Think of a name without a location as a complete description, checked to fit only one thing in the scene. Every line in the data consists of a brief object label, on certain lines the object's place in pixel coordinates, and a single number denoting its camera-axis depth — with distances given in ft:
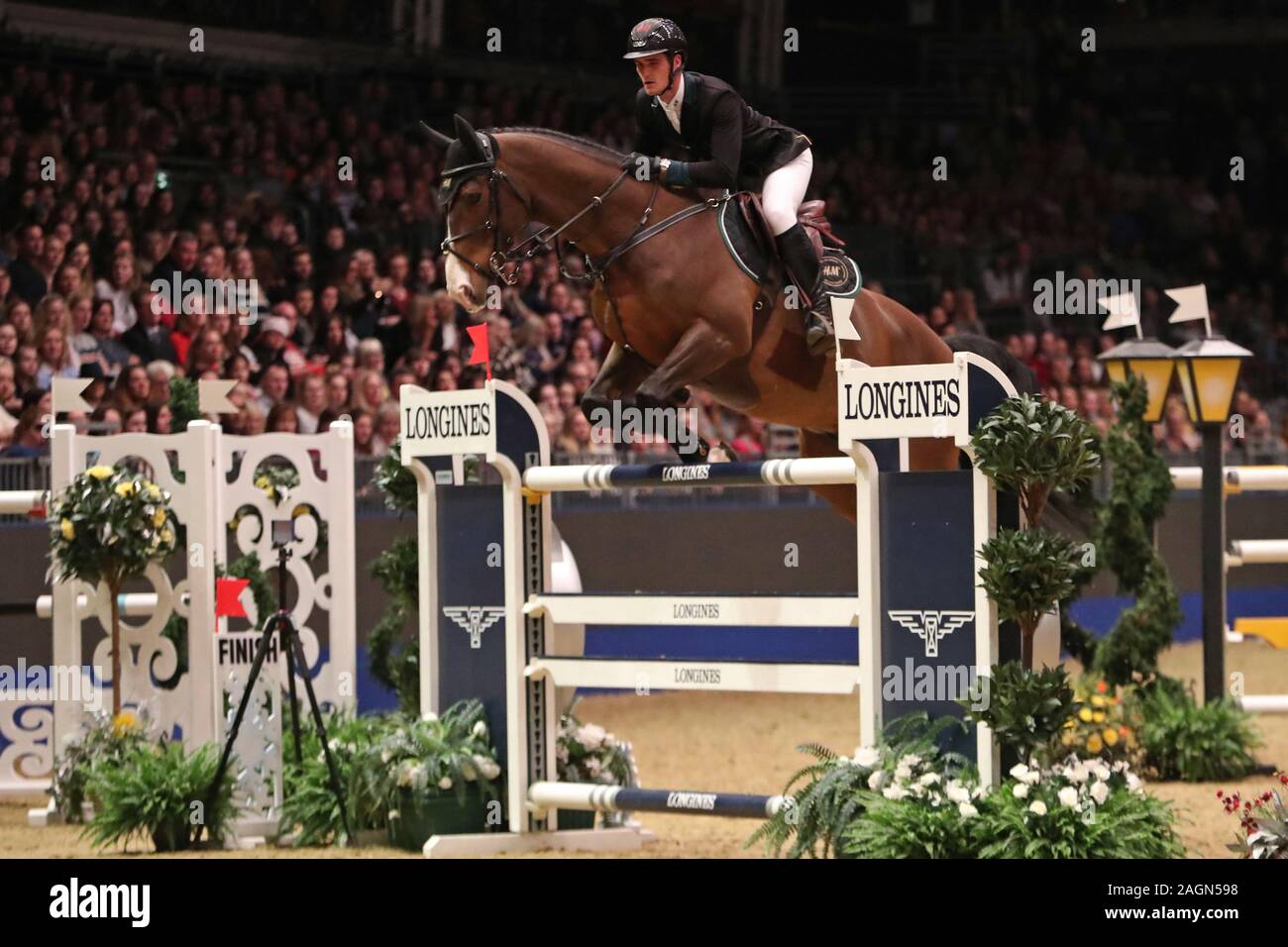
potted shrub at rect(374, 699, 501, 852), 40.37
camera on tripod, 47.44
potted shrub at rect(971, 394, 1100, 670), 32.42
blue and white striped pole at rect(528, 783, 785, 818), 36.09
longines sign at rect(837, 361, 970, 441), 34.12
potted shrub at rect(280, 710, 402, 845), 41.24
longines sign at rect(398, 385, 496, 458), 41.68
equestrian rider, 41.24
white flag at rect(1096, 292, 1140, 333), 56.03
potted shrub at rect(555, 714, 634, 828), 42.11
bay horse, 40.22
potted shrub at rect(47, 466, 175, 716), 45.16
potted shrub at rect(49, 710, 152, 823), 45.88
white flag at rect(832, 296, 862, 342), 42.63
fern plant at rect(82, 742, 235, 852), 40.93
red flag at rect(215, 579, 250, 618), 42.73
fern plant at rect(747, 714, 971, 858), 33.81
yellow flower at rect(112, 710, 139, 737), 46.06
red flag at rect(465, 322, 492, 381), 41.91
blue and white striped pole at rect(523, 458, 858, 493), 36.19
